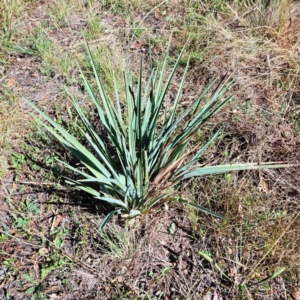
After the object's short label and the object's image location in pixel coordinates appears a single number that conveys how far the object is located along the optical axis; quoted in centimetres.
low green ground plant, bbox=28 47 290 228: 174
